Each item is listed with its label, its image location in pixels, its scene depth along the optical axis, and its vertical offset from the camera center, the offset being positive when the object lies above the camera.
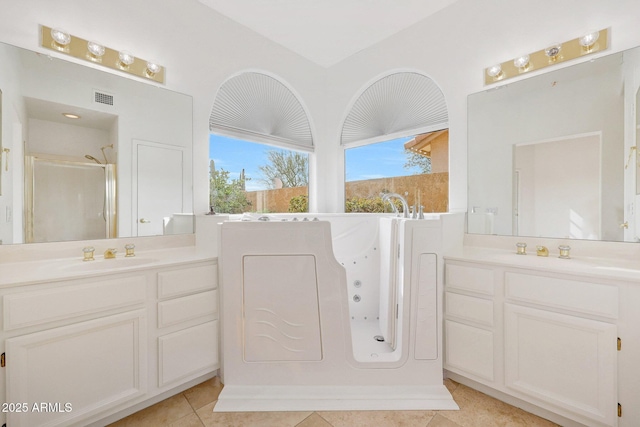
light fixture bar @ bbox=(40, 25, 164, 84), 1.62 +1.02
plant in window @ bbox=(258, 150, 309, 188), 2.99 +0.50
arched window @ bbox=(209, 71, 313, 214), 2.48 +0.69
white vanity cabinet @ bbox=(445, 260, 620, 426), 1.25 -0.64
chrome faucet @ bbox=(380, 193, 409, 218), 1.89 +0.01
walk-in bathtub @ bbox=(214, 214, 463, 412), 1.50 -0.64
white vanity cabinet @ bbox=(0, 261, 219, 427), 1.13 -0.61
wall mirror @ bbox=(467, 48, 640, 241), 1.57 +0.38
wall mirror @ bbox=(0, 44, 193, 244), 1.49 +0.38
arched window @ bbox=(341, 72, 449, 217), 2.44 +0.69
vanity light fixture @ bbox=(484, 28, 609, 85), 1.67 +1.03
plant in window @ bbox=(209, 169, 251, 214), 2.44 +0.18
